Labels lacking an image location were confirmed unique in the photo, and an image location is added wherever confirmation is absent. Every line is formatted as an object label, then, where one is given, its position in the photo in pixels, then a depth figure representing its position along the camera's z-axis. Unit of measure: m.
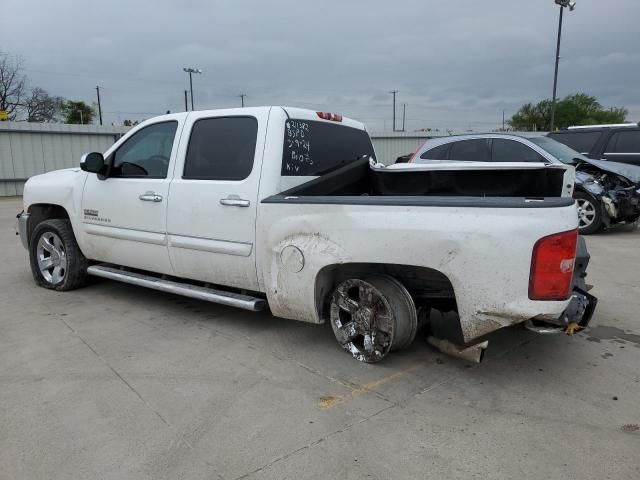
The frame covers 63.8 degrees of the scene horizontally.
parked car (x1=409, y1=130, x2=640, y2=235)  8.27
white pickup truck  2.92
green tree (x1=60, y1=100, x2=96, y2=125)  59.31
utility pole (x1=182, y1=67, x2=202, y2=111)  37.91
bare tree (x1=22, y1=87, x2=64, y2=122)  49.41
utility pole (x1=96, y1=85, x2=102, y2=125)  58.53
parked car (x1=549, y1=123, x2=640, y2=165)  9.60
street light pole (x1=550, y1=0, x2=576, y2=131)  23.23
